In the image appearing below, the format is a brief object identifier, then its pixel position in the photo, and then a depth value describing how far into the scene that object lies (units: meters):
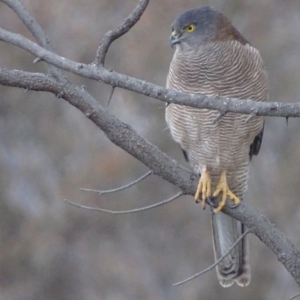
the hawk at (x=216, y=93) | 9.33
